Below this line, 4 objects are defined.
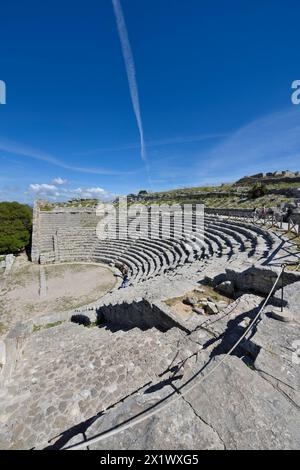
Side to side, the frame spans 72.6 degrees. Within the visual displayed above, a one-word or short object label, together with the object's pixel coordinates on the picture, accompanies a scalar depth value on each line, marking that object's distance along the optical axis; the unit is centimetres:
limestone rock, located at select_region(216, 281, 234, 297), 668
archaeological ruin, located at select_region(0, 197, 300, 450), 218
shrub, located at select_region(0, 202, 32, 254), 2124
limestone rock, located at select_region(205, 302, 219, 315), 543
